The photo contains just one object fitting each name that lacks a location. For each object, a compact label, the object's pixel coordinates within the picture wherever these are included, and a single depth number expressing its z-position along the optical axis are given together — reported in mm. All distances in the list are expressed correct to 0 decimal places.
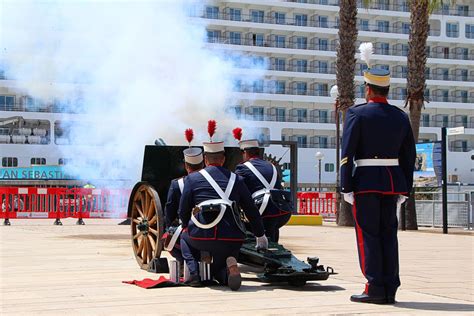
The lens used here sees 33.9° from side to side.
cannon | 7219
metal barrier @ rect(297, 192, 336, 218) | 30375
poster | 20139
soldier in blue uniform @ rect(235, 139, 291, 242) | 8594
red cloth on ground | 6996
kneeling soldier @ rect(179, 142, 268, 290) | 7113
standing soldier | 6277
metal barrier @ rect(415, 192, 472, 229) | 21109
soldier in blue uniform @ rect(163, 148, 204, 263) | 7750
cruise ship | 56125
